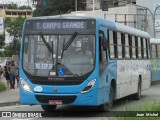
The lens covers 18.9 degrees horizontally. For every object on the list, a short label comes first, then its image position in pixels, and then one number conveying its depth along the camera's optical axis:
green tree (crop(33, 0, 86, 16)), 104.51
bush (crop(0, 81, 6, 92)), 25.56
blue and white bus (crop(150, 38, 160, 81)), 31.72
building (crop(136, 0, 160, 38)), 61.60
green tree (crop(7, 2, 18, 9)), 175.50
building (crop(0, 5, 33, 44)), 169.75
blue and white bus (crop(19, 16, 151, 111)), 13.69
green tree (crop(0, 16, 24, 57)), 97.06
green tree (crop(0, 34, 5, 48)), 114.21
